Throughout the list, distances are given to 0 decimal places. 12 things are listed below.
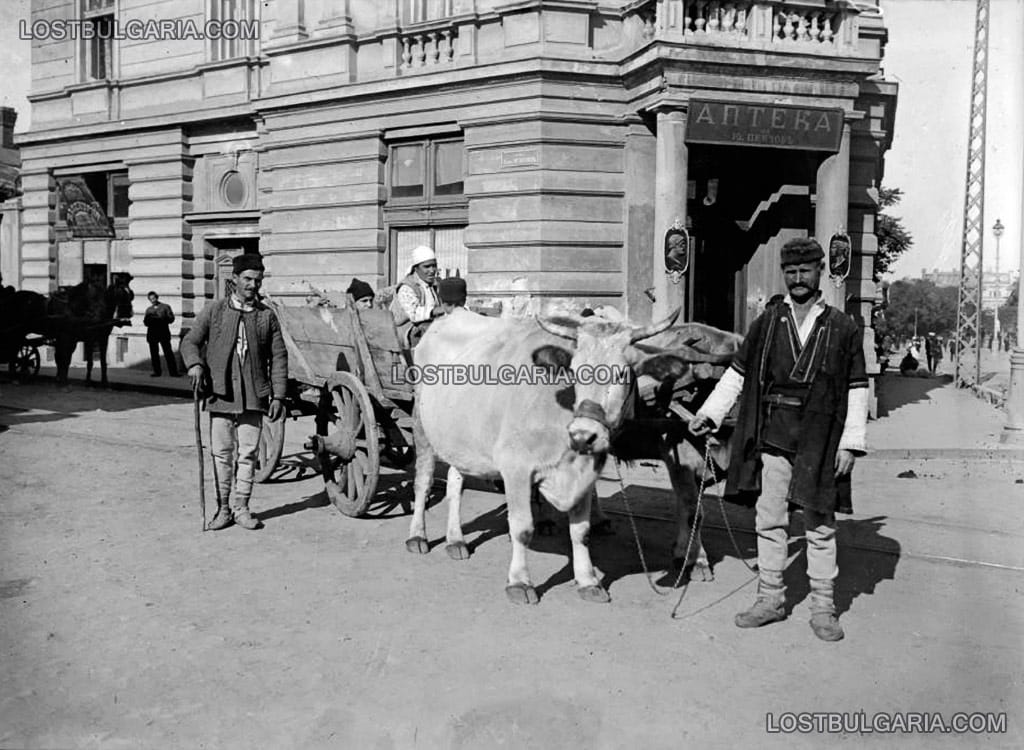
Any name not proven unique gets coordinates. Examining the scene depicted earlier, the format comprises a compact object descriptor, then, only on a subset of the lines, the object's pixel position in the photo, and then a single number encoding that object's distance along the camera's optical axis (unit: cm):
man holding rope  494
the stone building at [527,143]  1377
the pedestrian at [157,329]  1928
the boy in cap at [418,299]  756
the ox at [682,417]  583
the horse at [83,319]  1816
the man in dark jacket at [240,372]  715
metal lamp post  2756
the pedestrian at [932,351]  3502
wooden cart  741
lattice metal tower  2154
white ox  507
